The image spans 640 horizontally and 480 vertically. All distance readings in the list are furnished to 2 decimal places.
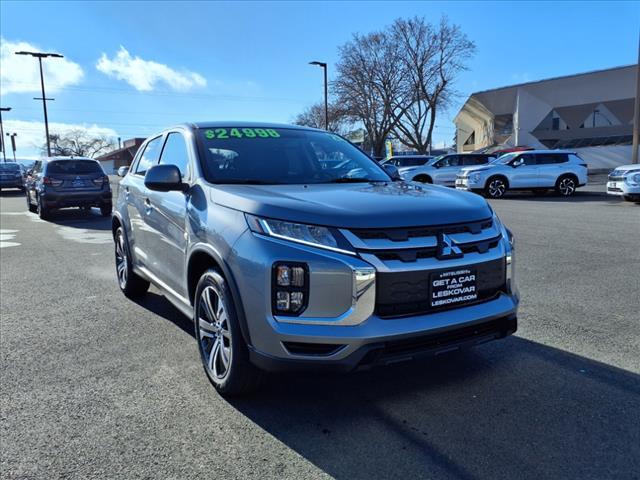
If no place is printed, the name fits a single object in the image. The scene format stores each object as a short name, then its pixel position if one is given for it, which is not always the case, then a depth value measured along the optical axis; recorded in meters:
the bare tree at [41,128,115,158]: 94.75
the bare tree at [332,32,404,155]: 42.16
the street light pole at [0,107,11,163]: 43.28
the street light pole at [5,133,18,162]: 52.08
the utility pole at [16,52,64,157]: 29.36
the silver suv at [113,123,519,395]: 2.72
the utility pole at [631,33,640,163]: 22.56
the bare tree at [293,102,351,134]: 43.88
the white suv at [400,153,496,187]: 22.67
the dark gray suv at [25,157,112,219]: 14.12
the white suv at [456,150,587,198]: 19.80
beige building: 38.78
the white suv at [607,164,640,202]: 15.03
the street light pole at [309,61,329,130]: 32.09
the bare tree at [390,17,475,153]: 41.41
